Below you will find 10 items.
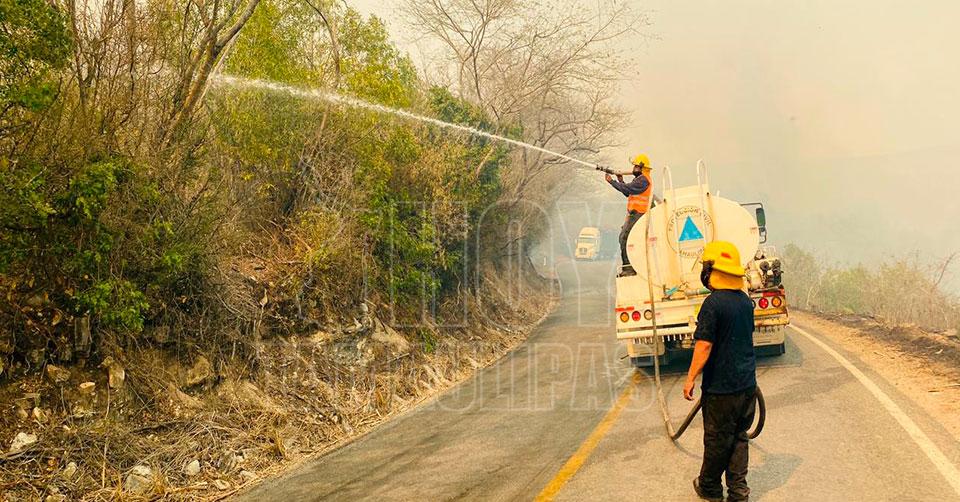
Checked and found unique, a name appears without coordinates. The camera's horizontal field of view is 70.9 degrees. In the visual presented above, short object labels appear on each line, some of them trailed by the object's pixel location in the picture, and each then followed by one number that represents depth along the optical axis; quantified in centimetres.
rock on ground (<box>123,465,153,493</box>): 619
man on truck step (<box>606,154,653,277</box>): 1121
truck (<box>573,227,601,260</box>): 5866
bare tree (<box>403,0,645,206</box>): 1969
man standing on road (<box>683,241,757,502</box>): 523
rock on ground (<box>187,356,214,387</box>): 773
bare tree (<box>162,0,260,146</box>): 742
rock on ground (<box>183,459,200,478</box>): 672
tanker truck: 973
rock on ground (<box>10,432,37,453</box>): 573
